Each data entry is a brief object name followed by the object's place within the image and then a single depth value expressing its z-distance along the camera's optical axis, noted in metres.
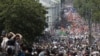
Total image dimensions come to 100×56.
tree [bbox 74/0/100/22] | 103.00
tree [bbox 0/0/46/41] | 54.49
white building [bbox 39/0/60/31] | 139.12
